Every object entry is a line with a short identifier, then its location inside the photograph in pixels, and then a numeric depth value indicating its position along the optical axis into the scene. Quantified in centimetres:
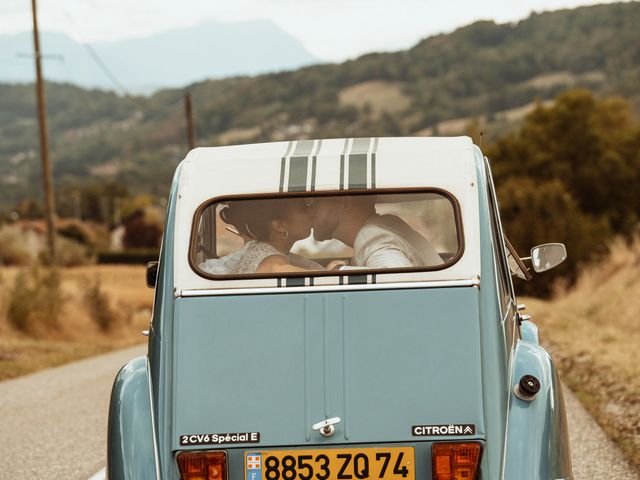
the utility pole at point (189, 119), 4606
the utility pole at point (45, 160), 3247
